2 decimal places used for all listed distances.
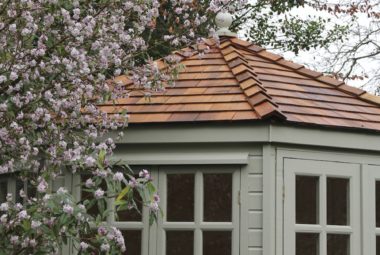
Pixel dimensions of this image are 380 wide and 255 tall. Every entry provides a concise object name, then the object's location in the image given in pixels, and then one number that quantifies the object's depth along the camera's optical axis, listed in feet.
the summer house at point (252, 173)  30.16
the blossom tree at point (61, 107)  25.34
